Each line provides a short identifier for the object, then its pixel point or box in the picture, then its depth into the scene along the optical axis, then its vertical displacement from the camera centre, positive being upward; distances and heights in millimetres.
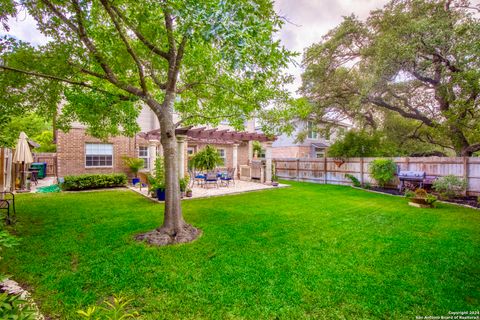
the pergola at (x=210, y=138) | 9117 +1211
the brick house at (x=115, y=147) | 10445 +802
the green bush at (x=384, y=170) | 10602 -307
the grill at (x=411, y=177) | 9448 -563
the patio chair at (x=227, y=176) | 11141 -725
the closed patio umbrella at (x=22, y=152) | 8548 +350
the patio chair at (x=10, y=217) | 5166 -1363
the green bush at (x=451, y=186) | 8500 -843
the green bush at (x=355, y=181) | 11977 -962
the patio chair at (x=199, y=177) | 10991 -740
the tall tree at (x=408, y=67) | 8750 +4475
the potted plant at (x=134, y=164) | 12359 -121
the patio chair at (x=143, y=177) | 9203 -655
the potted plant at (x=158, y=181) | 7996 -707
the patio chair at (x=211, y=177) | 10593 -700
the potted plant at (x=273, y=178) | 12447 -928
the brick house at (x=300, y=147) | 23000 +1648
